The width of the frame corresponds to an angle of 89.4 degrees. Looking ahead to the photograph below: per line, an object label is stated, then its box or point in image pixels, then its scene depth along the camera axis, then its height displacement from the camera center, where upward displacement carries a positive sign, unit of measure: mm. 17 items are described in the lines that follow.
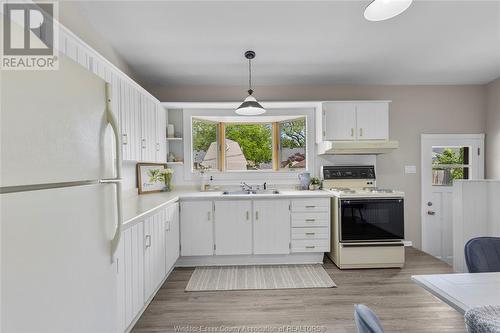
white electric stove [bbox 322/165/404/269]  3115 -769
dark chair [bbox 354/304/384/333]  749 -473
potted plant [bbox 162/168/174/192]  3680 -172
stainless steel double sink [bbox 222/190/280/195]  3488 -345
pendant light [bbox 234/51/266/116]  2719 +660
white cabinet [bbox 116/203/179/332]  1754 -778
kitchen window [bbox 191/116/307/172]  3934 +373
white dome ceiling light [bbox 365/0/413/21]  1471 +955
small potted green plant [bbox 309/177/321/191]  3734 -247
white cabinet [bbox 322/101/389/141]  3533 +672
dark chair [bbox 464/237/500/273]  1413 -505
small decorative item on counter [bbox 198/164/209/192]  3822 -90
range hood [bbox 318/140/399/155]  3398 +283
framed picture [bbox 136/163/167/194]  3281 -125
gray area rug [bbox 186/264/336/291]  2713 -1267
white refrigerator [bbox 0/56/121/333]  782 -128
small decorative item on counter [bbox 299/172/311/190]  3756 -187
